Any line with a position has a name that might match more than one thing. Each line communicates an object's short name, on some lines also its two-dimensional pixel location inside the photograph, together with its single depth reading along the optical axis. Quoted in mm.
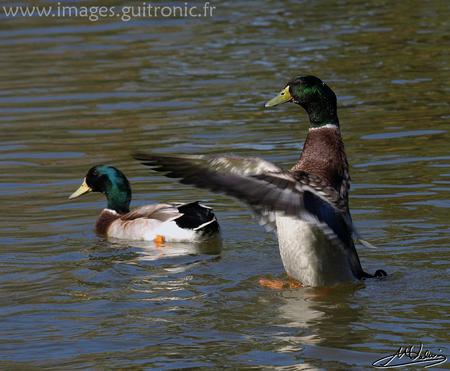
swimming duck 22875
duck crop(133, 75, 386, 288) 16891
